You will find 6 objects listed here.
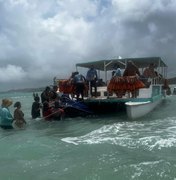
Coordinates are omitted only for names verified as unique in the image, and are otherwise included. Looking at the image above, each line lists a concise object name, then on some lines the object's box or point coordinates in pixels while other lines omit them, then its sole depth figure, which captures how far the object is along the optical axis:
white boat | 9.10
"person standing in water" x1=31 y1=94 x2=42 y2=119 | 9.91
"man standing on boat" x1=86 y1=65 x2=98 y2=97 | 10.34
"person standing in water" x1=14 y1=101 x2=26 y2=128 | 8.23
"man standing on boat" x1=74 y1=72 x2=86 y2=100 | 10.19
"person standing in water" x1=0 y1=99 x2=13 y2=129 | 7.78
